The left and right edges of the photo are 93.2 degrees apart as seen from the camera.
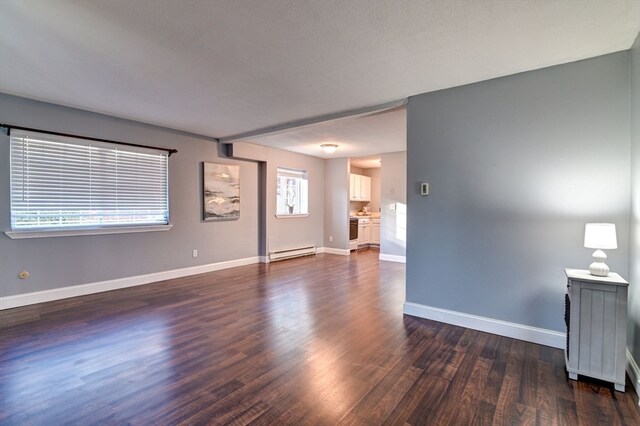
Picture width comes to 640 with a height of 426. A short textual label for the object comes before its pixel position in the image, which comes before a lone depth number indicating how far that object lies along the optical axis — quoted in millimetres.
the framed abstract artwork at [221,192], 5703
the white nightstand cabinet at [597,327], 2086
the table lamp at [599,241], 2123
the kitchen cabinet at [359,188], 8745
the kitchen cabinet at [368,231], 8876
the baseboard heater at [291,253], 6832
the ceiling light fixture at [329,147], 6153
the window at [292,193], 7270
